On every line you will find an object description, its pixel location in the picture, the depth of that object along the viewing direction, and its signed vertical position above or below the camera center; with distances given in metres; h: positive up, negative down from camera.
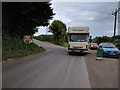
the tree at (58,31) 47.78 +3.09
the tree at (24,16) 13.70 +2.77
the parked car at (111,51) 13.85 -1.14
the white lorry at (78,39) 15.23 +0.10
